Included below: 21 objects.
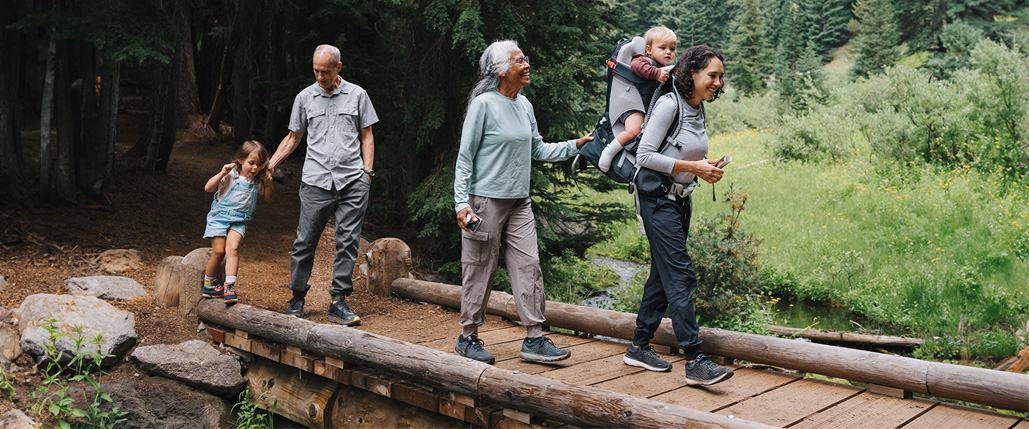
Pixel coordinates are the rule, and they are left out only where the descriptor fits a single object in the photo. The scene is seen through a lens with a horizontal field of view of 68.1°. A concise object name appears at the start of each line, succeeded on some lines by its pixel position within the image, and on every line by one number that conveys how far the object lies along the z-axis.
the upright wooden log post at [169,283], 7.13
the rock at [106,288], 7.46
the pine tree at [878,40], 40.59
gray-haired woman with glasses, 4.92
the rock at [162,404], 5.96
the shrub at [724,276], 9.02
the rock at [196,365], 6.24
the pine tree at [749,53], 47.00
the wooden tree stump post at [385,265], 8.01
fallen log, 10.16
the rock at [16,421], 5.31
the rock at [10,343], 6.07
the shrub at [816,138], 23.62
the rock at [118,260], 8.53
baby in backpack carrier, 4.83
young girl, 6.43
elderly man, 6.22
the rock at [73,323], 6.06
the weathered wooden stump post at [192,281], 6.93
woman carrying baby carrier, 4.59
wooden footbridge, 4.32
